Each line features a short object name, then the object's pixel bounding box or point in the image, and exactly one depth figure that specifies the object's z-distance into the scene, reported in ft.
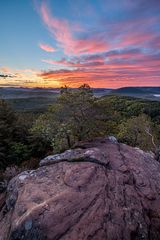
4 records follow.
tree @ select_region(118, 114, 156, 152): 54.97
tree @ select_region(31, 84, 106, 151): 36.36
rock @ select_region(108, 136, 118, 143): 24.30
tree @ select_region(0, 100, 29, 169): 58.13
